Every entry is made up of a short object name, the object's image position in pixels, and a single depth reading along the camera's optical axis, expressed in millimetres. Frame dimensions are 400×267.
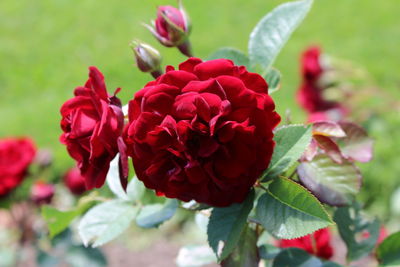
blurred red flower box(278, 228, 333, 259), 747
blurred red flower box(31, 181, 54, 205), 1345
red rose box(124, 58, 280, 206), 570
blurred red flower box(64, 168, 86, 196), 1733
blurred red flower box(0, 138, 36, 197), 1192
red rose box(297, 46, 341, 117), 1758
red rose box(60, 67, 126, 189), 596
